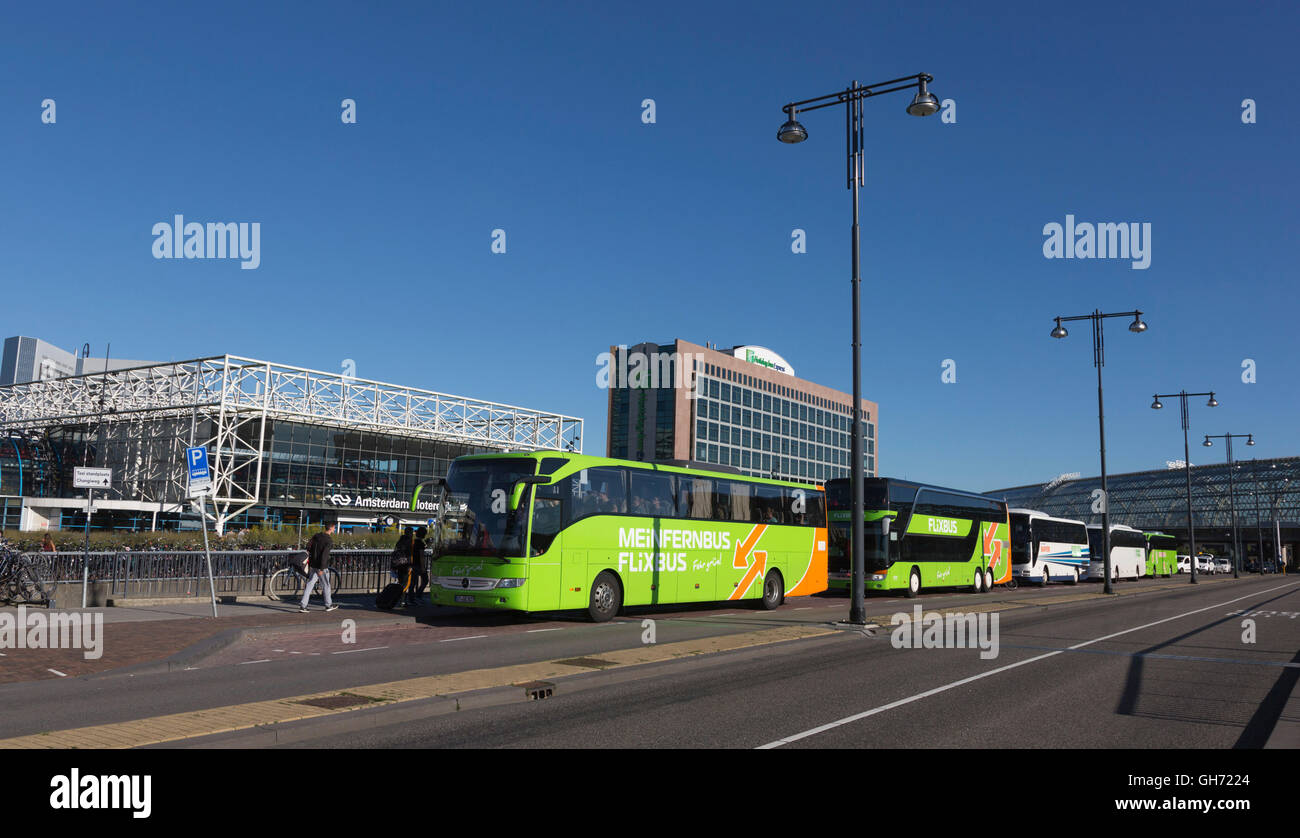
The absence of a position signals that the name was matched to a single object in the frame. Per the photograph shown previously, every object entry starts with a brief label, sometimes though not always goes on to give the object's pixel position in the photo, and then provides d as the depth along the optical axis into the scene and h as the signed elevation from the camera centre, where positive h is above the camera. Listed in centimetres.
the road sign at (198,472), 1736 +47
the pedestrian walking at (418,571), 2100 -162
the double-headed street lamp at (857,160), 1697 +708
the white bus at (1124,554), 5478 -268
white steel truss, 5741 +556
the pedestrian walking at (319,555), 1869 -115
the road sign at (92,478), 1750 +32
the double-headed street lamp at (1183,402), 4550 +520
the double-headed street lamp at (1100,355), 3384 +583
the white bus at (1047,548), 4316 -194
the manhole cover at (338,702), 830 -187
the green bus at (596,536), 1720 -68
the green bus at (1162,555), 6406 -317
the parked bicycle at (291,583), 2180 -210
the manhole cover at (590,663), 1118 -199
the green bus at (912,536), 2955 -100
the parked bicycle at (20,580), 1772 -167
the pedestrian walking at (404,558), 2048 -132
